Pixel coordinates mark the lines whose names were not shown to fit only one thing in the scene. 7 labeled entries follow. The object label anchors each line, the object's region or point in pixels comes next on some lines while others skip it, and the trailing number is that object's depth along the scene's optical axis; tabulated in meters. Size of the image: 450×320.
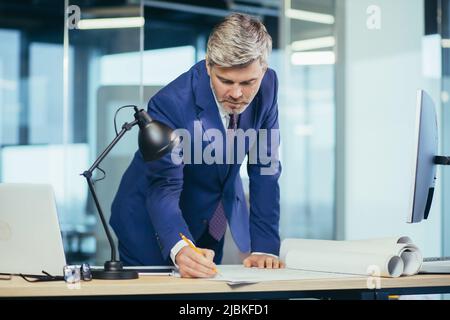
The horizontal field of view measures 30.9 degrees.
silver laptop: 2.25
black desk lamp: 2.40
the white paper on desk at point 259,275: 2.31
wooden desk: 2.17
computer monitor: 2.48
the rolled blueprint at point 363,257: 2.50
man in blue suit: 2.85
